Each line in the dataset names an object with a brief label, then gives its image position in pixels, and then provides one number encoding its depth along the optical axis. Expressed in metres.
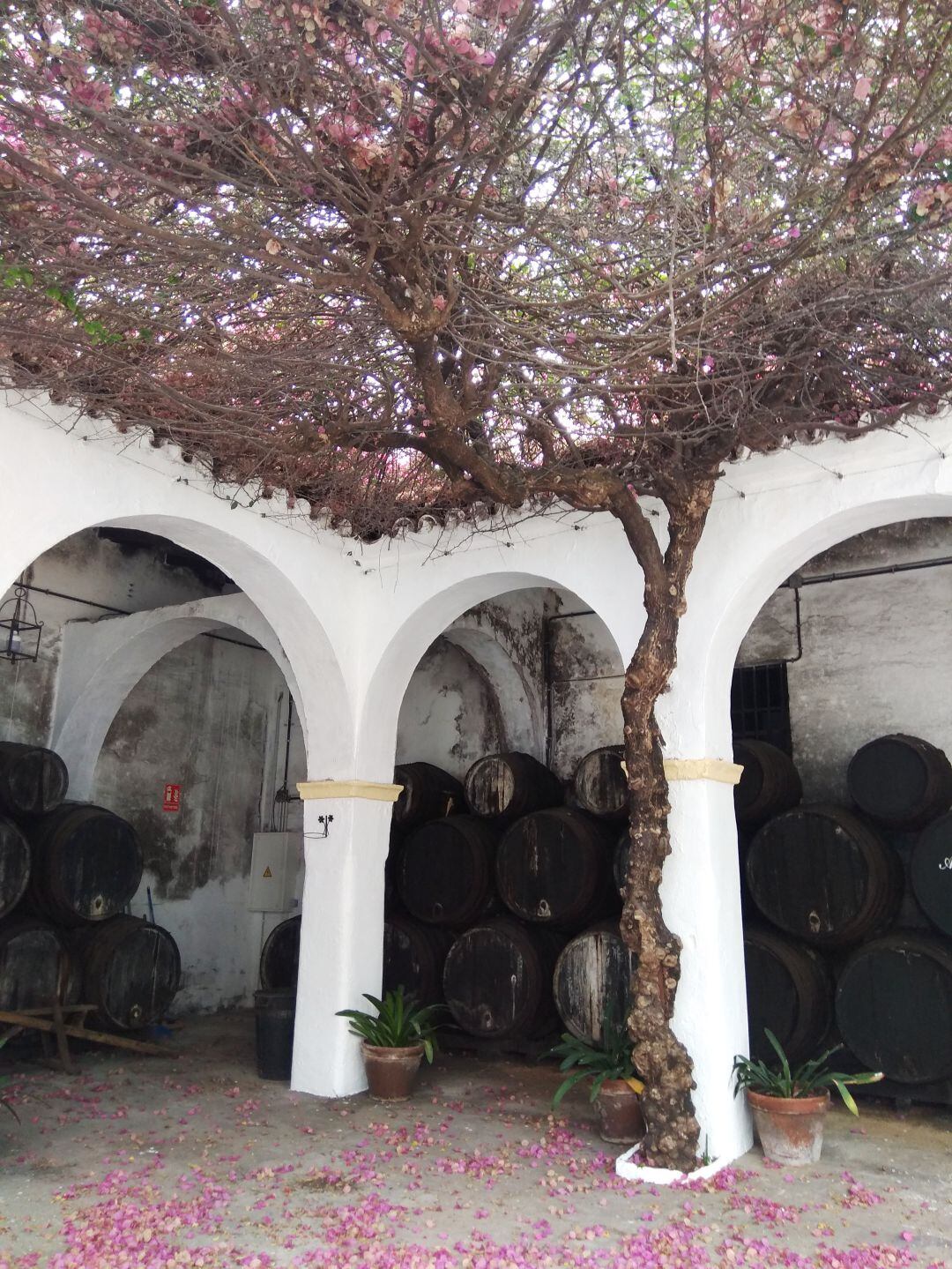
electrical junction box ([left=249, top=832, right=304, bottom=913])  9.31
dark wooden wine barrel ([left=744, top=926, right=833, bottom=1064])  5.49
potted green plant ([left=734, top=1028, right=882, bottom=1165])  4.62
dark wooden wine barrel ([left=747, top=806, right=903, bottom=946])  5.57
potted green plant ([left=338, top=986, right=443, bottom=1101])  5.98
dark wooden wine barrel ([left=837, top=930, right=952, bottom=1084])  5.11
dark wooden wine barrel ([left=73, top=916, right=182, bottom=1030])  6.88
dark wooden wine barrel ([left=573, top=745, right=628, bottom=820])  6.55
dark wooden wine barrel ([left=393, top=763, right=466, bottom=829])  7.53
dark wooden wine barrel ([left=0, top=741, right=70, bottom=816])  6.87
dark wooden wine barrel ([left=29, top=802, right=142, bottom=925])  6.79
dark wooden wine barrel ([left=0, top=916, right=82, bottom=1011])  6.43
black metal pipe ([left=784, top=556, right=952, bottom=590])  6.71
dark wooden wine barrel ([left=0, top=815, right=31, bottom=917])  6.36
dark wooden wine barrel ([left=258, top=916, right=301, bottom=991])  7.79
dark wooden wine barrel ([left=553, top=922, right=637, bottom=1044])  6.01
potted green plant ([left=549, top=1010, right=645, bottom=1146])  4.98
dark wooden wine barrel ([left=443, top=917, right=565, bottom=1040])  6.43
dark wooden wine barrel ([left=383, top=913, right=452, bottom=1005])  7.00
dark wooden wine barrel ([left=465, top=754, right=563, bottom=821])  7.19
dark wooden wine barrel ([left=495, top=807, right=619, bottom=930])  6.42
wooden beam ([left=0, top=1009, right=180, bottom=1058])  6.18
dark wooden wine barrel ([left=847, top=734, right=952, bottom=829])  5.65
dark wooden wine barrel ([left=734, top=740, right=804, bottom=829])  6.21
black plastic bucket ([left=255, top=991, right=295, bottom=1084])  6.54
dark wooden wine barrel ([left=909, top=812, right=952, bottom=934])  5.32
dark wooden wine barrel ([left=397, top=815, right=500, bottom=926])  7.00
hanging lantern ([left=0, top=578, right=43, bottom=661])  7.31
